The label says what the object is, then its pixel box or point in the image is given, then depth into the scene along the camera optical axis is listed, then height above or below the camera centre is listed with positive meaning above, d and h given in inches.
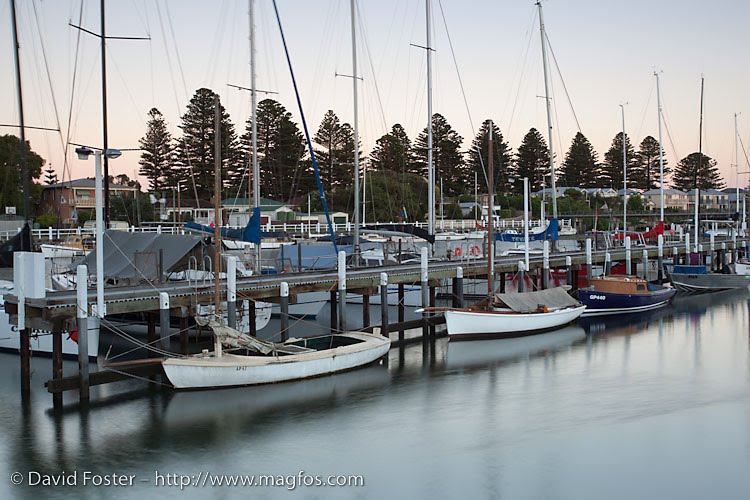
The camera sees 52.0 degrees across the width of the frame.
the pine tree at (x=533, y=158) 4635.8 +463.0
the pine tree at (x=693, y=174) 5182.1 +402.6
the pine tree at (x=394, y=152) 4028.1 +443.3
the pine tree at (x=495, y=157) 4411.9 +453.5
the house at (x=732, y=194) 4729.8 +262.7
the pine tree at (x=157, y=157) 3462.1 +367.0
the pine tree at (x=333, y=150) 3754.9 +427.1
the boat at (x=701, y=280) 1915.6 -119.7
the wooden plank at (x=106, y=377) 785.6 -146.8
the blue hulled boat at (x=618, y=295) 1510.8 -124.2
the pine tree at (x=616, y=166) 5049.2 +444.2
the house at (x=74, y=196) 2910.4 +170.6
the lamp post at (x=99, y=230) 778.8 +8.8
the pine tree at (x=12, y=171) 2517.2 +231.9
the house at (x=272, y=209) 2679.6 +103.2
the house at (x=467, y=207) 3740.2 +139.8
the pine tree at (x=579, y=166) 5054.1 +449.5
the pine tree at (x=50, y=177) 4138.8 +347.2
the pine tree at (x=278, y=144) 3540.8 +431.9
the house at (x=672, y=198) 5027.1 +237.2
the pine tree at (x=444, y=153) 4185.5 +452.3
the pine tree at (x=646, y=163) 5206.7 +476.7
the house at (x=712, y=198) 5142.7 +240.6
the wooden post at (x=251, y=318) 1169.4 -122.9
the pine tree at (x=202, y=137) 3297.2 +437.2
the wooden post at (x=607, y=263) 1738.4 -68.7
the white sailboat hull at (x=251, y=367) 824.3 -146.8
